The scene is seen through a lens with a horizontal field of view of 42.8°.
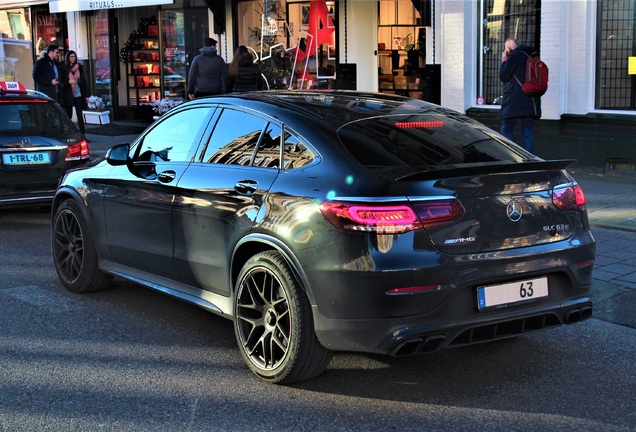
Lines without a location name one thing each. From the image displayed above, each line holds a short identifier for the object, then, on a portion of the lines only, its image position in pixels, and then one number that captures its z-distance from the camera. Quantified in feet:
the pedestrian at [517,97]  36.78
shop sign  56.90
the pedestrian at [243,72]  45.34
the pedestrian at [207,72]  45.98
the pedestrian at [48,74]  54.44
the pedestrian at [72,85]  56.18
